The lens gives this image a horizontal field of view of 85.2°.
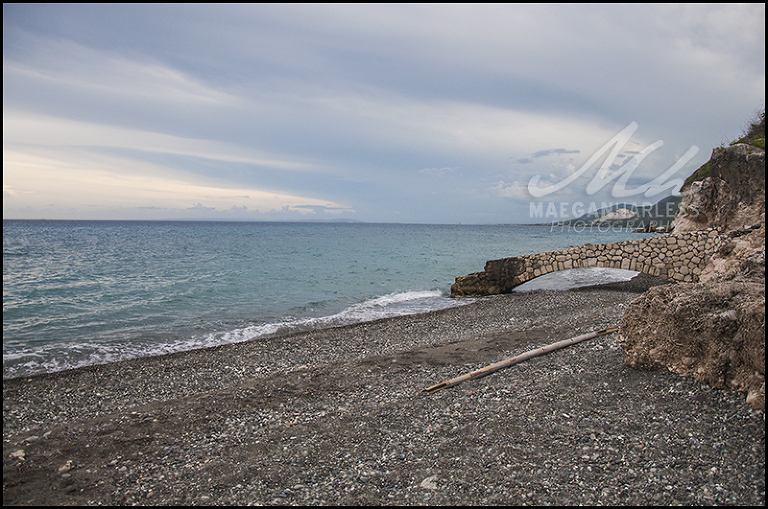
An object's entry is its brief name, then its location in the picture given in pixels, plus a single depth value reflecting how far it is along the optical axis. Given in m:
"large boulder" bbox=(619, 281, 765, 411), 5.01
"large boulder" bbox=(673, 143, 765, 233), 16.55
